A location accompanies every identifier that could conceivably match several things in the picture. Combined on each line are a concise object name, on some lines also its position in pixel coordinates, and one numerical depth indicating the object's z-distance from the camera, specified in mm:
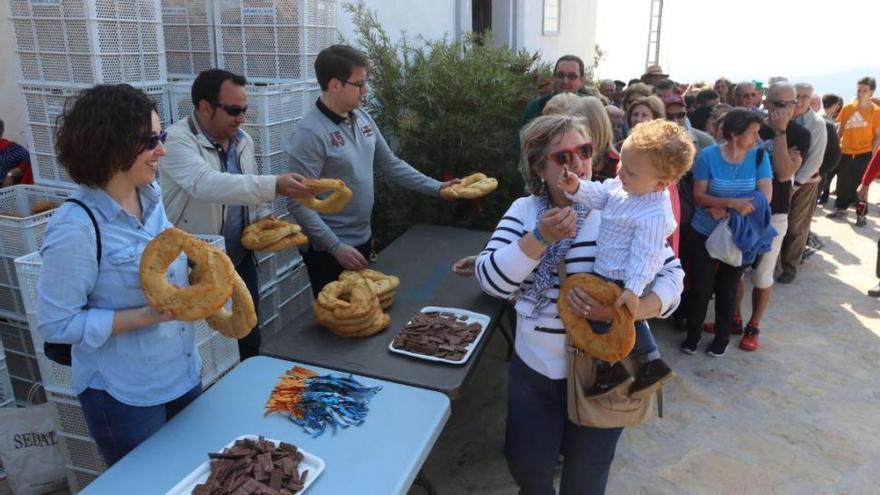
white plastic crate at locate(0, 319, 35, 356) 3410
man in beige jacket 2641
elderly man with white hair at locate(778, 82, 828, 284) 5348
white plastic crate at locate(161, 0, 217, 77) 4363
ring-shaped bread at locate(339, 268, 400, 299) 2836
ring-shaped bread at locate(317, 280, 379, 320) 2535
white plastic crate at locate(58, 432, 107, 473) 2766
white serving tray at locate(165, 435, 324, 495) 1631
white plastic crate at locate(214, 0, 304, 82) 4223
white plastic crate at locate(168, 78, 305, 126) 3916
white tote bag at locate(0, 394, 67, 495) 2867
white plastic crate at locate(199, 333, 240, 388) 2918
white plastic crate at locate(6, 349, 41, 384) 3531
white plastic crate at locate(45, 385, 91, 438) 2693
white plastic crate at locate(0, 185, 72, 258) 3098
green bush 5113
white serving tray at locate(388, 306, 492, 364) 2495
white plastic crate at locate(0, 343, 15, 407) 3047
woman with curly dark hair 1714
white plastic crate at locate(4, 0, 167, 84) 3398
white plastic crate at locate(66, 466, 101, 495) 2820
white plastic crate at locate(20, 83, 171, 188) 3568
